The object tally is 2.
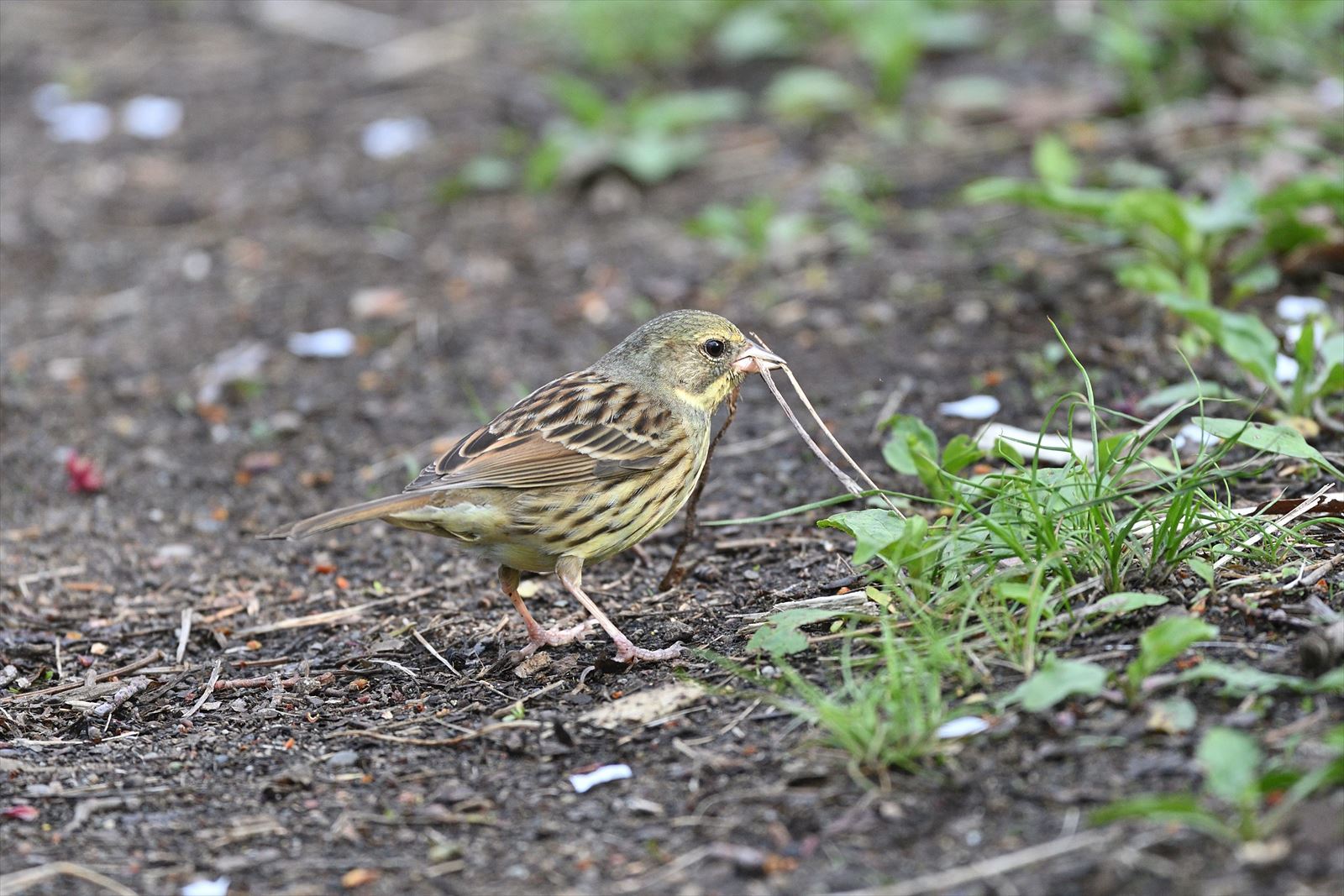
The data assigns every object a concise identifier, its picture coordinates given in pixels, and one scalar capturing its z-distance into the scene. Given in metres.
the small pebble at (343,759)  8.14
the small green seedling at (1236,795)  5.92
